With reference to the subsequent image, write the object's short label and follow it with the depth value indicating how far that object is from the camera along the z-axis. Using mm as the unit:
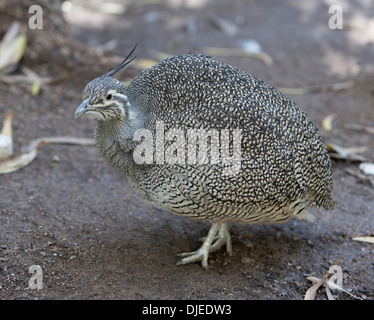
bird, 3648
